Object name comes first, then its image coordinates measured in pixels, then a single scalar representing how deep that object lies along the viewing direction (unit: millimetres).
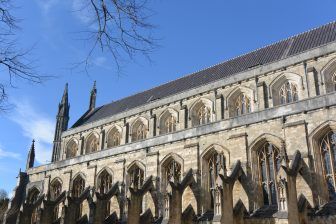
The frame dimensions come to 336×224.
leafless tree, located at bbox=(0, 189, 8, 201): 58531
